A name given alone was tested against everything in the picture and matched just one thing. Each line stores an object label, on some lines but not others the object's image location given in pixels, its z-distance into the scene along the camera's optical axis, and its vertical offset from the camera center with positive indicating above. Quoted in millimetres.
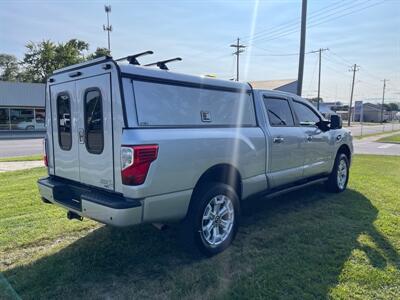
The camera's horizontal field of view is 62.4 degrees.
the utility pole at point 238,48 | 46875 +9052
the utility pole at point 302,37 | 14895 +3406
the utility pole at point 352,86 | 69088 +5715
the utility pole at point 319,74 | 55969 +6730
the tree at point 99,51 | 50031 +9025
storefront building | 32000 +259
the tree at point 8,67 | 60688 +7850
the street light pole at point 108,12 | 45188 +12509
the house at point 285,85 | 39531 +3379
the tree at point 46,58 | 50094 +7757
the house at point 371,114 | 104125 +11
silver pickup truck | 3152 -406
